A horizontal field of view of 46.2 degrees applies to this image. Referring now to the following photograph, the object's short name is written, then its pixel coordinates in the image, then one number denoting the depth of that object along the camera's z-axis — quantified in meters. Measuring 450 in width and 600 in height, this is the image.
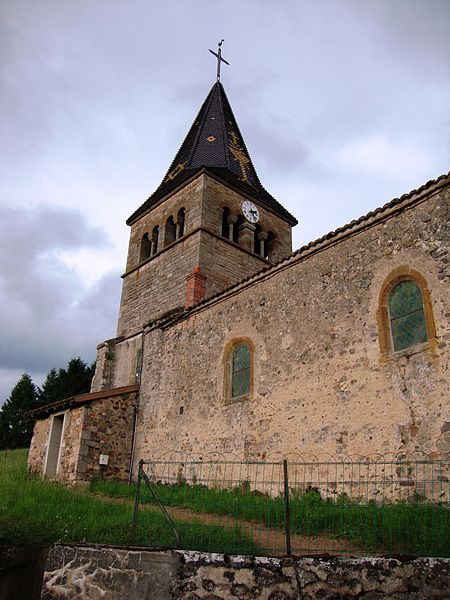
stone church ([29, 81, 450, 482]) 9.48
